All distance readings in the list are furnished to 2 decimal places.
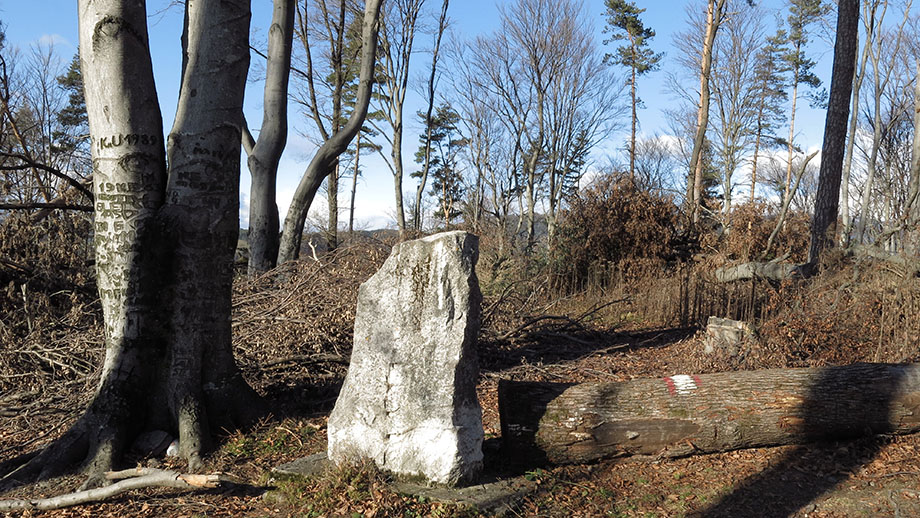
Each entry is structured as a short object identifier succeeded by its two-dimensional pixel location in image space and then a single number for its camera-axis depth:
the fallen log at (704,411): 4.39
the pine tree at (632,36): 26.86
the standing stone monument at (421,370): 3.94
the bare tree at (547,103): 23.67
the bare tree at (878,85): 23.38
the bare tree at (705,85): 18.22
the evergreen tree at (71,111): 22.88
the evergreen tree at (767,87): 29.92
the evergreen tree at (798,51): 28.75
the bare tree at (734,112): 28.73
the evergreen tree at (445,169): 38.44
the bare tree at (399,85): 22.01
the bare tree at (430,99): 21.73
